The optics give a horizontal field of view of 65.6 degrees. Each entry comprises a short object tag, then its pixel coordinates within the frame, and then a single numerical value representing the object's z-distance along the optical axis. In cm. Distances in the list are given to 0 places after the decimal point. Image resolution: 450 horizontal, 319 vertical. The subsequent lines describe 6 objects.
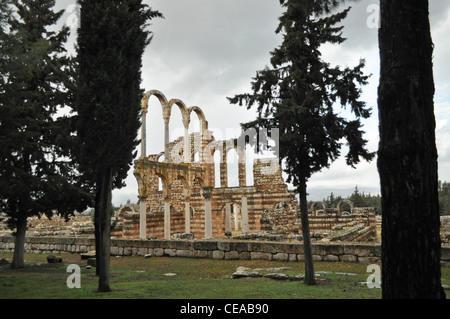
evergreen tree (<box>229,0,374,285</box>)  694
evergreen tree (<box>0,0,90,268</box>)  836
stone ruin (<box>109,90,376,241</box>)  2192
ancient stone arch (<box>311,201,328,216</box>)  3249
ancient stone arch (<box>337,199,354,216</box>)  3121
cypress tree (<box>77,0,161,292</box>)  643
